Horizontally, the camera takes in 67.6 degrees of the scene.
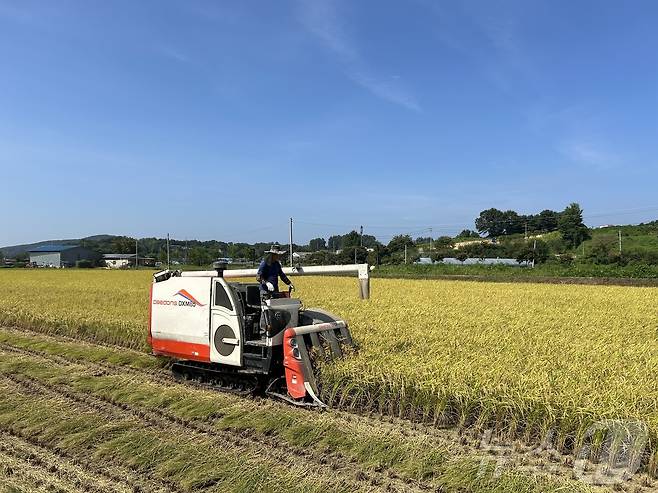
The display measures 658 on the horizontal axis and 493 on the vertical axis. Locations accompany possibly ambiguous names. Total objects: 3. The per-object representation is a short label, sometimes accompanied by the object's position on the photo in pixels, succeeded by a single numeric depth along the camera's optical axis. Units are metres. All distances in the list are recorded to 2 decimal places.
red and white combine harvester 6.72
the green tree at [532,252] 63.25
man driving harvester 7.55
